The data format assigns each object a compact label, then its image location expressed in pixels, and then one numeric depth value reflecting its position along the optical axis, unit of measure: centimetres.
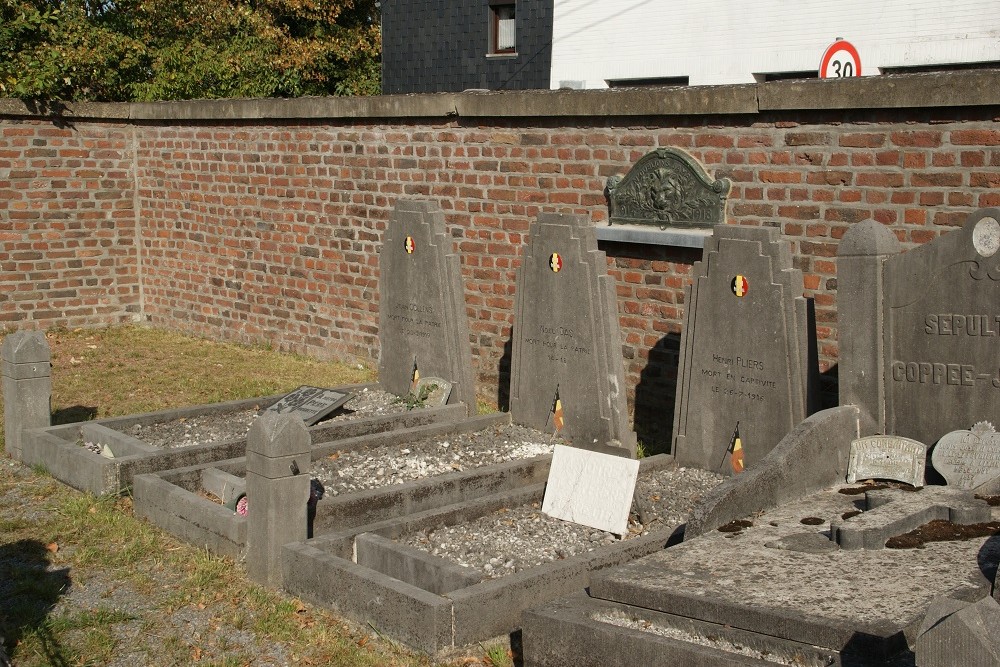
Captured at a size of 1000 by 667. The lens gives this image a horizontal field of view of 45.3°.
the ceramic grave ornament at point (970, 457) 605
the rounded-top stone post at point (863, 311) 658
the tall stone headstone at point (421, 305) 934
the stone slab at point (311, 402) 922
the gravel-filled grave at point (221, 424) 881
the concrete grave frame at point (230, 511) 668
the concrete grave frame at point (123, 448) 767
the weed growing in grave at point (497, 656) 521
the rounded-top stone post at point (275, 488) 606
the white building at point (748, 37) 1202
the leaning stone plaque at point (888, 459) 635
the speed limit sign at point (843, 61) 1180
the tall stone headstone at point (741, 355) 710
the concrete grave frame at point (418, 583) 529
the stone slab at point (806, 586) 432
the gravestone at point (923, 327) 617
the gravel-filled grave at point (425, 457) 777
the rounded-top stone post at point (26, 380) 850
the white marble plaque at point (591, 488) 679
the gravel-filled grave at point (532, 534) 630
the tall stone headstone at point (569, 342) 819
